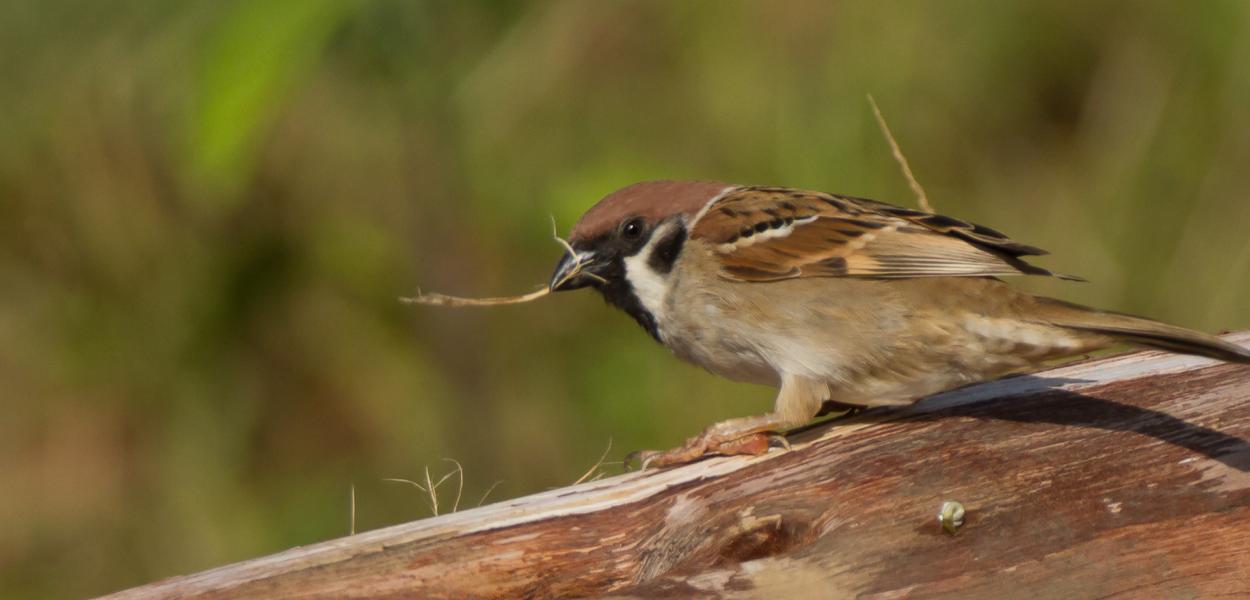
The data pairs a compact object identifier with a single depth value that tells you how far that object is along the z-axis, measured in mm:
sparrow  6867
